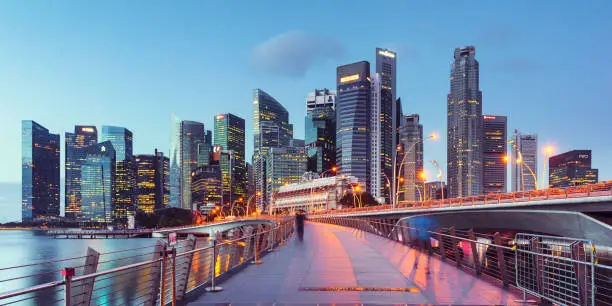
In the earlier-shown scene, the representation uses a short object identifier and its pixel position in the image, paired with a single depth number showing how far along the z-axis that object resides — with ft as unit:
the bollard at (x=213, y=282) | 34.68
